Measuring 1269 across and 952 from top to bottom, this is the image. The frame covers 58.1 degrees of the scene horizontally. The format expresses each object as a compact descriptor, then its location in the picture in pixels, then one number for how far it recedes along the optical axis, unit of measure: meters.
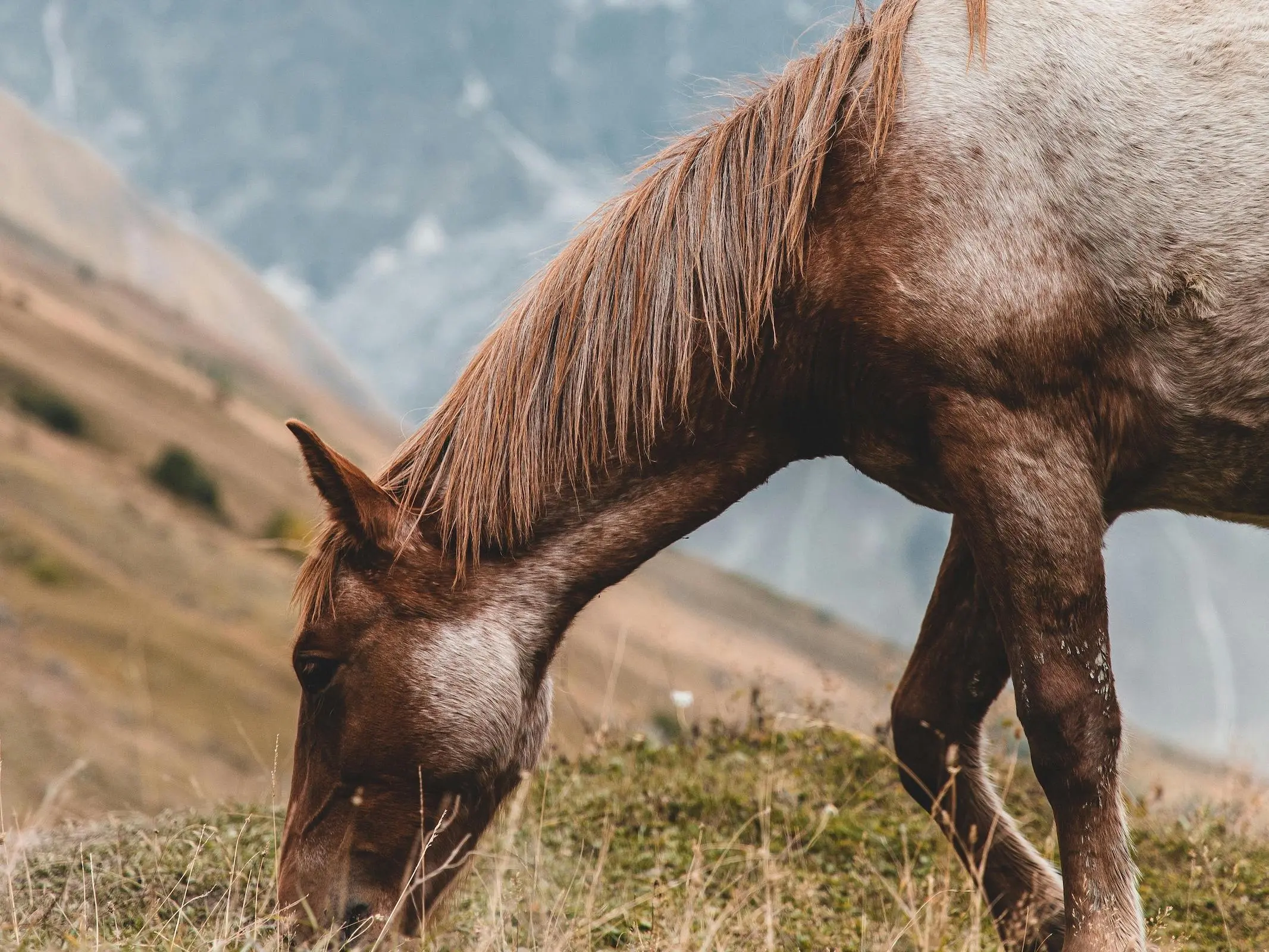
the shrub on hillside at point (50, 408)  61.53
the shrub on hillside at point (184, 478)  63.12
